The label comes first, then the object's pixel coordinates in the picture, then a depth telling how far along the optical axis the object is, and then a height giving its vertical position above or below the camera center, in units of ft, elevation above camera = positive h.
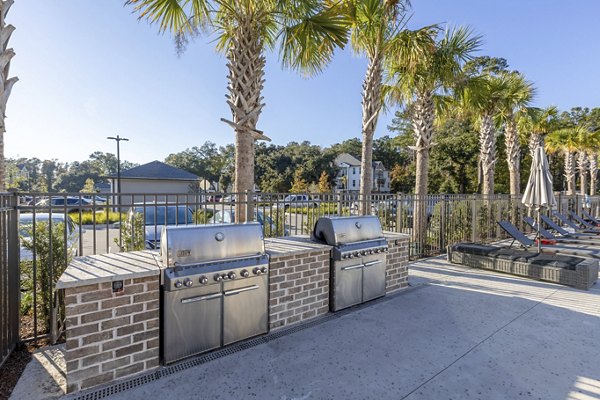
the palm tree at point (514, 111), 37.68 +11.09
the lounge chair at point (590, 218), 41.19 -3.69
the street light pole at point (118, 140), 66.85 +12.04
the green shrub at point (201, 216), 20.66 -1.67
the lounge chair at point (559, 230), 31.89 -3.94
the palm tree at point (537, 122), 42.34 +11.00
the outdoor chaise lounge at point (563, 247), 24.08 -5.04
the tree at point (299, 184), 115.07 +3.59
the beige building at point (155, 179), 81.82 +3.78
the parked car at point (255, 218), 17.78 -2.33
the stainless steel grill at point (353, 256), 12.70 -2.74
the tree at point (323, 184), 113.07 +3.60
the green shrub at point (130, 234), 14.08 -1.99
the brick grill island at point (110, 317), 7.33 -3.23
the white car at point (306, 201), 17.08 -0.47
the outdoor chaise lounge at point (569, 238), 29.30 -4.86
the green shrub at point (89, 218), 43.39 -3.85
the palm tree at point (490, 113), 33.76 +9.84
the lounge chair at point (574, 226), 35.24 -3.88
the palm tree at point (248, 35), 16.24 +9.11
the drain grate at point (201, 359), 7.43 -4.95
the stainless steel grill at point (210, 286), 8.46 -2.80
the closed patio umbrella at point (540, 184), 22.25 +0.67
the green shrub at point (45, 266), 10.75 -2.74
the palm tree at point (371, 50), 22.03 +11.39
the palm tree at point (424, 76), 24.23 +10.24
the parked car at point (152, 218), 12.46 -2.14
